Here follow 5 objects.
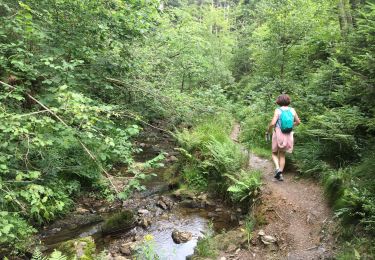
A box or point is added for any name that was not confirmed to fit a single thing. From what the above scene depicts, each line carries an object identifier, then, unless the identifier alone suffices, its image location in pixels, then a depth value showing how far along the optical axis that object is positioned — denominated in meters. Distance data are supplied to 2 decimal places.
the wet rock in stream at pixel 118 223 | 8.31
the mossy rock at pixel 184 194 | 9.99
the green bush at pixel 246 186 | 7.95
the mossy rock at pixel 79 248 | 6.37
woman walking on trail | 7.86
